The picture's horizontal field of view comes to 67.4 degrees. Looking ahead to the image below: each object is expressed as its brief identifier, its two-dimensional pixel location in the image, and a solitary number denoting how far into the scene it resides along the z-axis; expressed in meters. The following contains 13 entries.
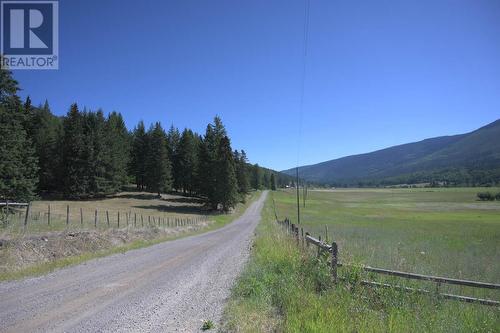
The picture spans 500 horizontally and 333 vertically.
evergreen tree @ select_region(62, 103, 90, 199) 64.06
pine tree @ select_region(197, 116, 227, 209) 67.88
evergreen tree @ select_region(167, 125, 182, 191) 93.25
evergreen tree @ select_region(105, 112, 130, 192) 71.94
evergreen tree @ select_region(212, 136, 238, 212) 66.38
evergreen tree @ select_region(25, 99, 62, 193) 67.81
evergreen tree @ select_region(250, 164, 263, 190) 168.38
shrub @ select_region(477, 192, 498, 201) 125.25
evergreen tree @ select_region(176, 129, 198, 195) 88.12
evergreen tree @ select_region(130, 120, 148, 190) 88.21
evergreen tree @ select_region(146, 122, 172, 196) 78.44
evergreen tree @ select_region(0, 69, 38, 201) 33.56
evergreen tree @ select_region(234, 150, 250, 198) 91.92
